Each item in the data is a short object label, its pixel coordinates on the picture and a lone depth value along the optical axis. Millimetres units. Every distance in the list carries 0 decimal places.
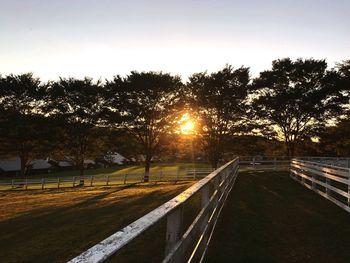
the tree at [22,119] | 48153
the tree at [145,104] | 44469
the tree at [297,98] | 43781
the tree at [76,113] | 49125
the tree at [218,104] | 43062
